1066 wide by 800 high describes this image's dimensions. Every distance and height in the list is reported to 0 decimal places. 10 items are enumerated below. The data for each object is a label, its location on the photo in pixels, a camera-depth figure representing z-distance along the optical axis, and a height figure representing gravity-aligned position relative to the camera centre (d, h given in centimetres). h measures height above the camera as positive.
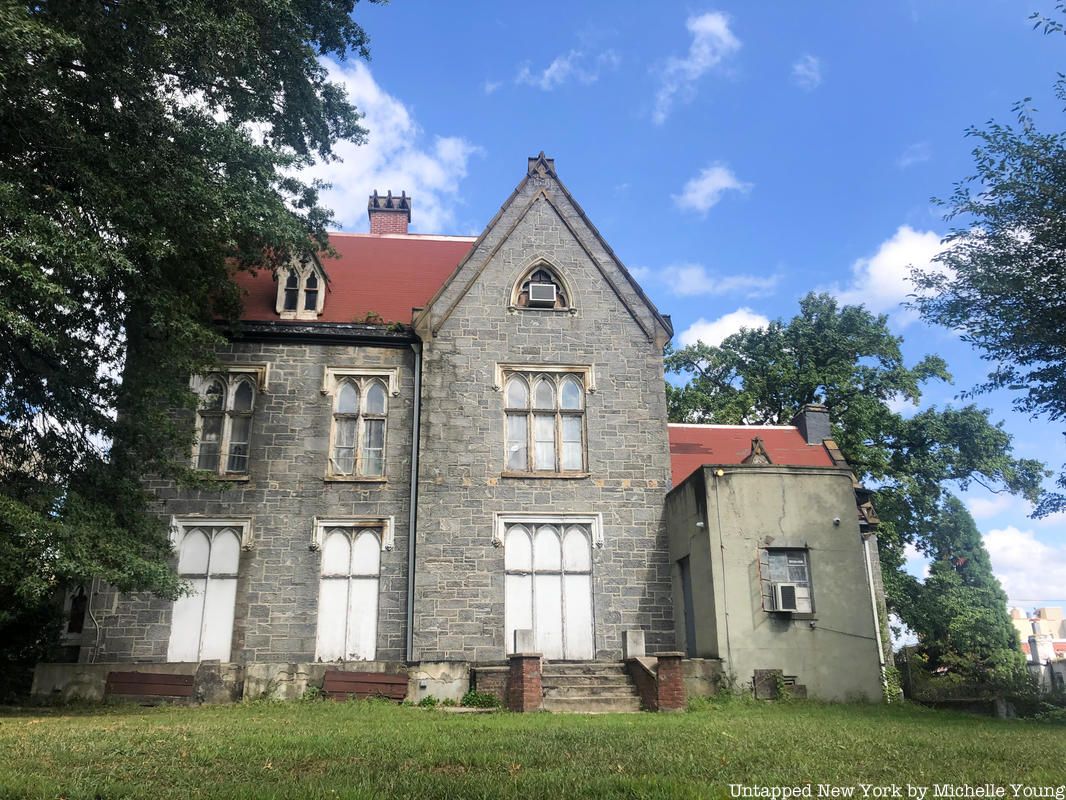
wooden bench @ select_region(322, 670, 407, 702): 1494 -50
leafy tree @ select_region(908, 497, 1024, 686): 3127 +84
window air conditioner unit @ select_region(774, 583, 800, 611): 1584 +97
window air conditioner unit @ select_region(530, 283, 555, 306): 1944 +796
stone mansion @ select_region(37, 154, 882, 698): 1641 +300
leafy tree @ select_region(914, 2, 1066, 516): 1702 +763
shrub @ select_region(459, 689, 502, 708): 1462 -77
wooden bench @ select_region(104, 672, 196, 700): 1499 -48
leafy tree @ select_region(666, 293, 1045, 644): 2941 +892
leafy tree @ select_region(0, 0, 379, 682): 1188 +667
